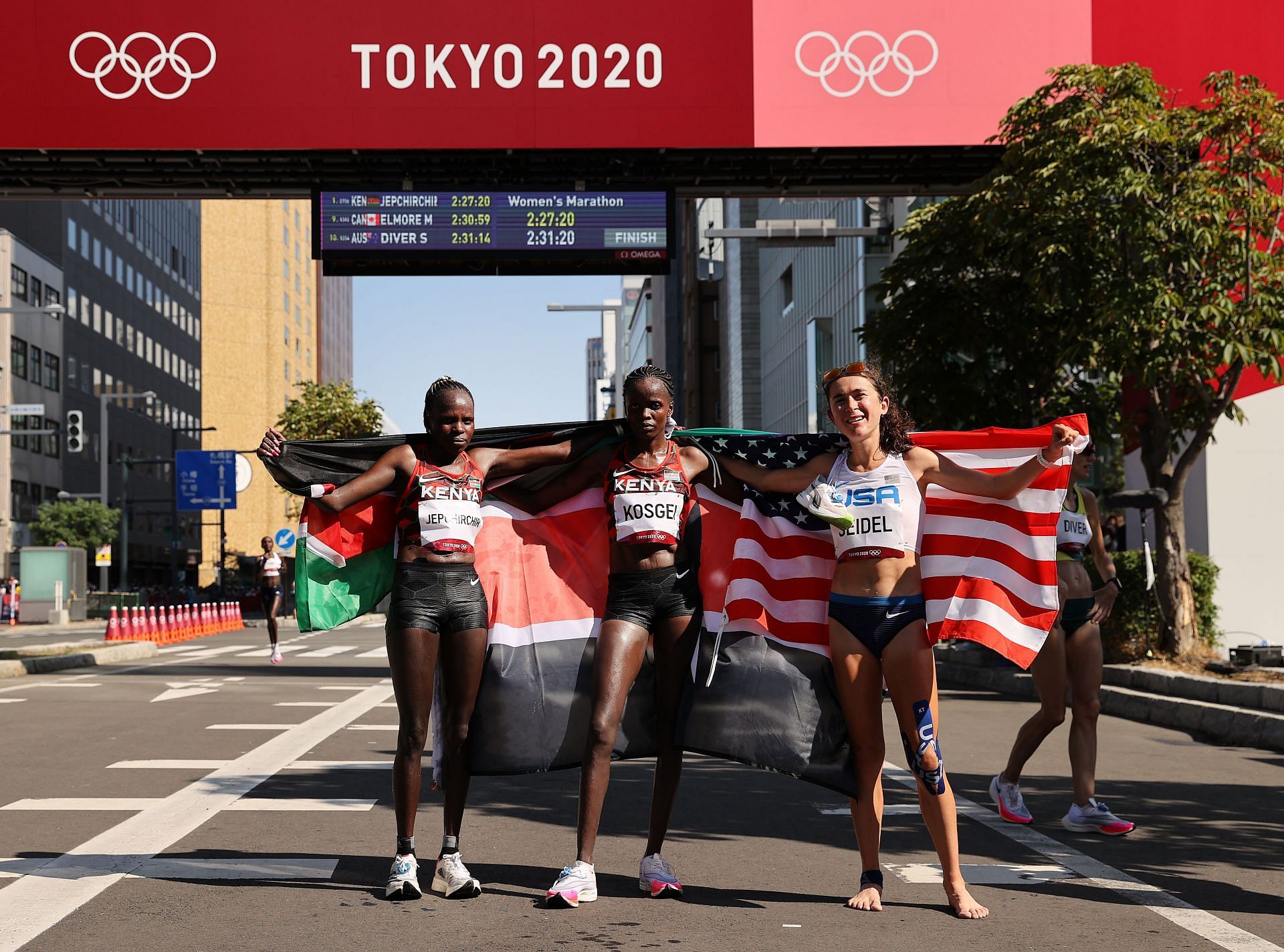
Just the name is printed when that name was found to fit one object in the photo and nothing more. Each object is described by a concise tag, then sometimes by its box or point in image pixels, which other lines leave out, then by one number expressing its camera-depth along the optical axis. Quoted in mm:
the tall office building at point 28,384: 74500
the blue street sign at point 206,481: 59938
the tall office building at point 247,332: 119875
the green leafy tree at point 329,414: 63438
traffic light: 38750
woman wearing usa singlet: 5875
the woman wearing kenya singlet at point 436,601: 6086
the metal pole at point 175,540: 60406
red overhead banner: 19141
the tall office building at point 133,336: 85562
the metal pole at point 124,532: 55719
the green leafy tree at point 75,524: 72062
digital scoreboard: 19359
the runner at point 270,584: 24625
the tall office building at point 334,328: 146125
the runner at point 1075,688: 7781
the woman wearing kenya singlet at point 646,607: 6016
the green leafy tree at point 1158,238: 15945
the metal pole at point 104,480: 56906
